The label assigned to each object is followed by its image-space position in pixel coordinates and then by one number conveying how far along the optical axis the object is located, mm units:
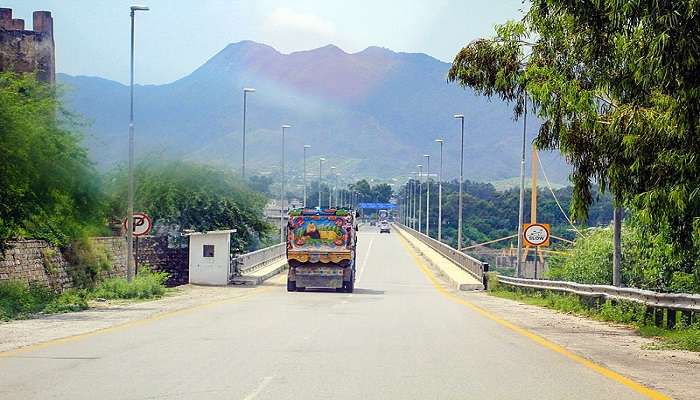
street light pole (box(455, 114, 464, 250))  68281
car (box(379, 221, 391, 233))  153662
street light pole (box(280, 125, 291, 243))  82875
